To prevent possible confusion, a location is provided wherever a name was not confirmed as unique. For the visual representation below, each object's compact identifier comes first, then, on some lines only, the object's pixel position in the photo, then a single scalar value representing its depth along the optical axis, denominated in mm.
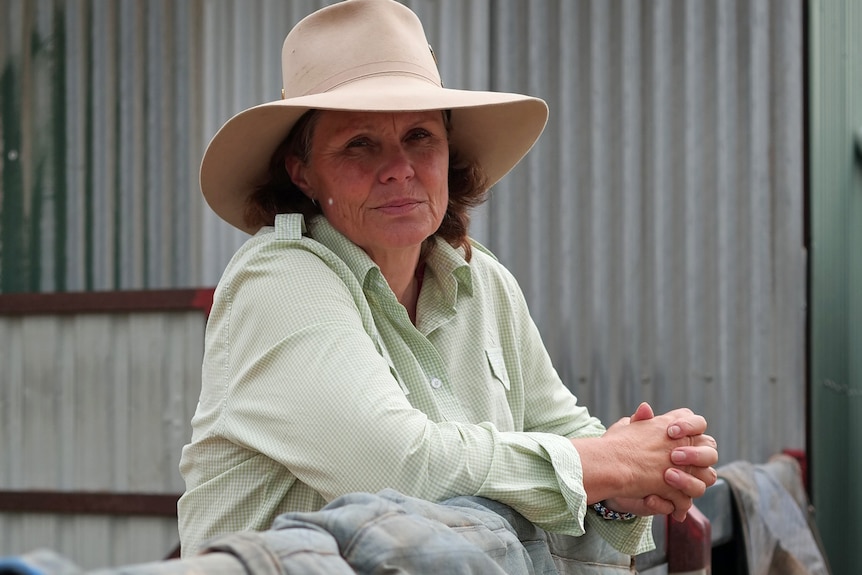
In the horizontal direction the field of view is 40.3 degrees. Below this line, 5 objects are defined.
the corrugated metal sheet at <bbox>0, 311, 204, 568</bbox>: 4953
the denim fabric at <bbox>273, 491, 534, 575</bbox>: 1413
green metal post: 5059
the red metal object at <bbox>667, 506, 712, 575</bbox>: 3115
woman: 2045
